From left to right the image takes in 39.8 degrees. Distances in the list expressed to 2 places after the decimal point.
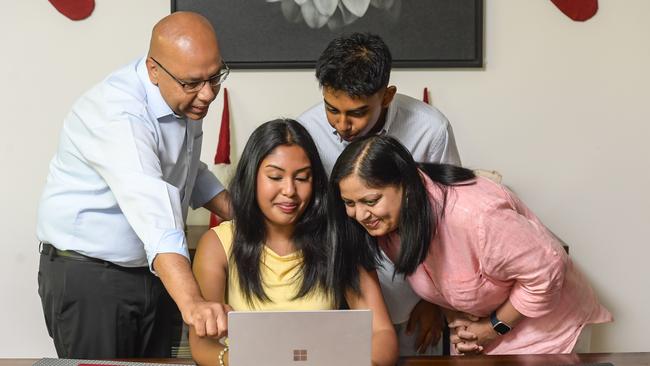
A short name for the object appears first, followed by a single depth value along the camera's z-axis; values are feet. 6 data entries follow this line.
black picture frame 10.09
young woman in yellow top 6.72
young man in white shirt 6.98
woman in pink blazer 6.36
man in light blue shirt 6.15
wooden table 6.11
